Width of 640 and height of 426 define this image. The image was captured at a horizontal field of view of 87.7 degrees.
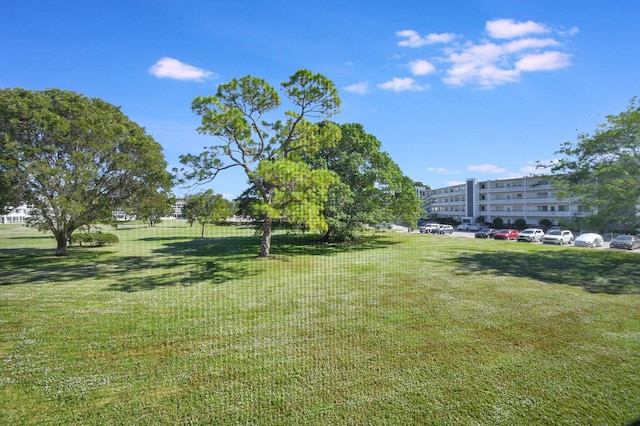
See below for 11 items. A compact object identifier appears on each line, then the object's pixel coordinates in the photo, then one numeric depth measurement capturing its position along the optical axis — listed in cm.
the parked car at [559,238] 2023
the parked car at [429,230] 3133
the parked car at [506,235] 2461
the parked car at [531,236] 2227
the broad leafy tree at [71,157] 1125
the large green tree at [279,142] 1008
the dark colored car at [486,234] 2679
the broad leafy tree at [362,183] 1647
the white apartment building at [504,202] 3872
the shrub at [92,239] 1794
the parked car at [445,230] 3080
